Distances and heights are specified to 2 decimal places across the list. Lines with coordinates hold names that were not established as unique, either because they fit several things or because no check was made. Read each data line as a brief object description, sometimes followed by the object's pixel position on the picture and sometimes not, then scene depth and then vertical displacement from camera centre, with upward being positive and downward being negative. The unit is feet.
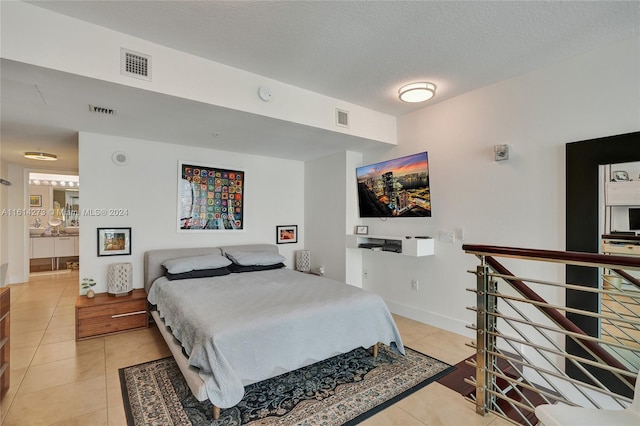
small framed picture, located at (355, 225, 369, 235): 14.66 -0.80
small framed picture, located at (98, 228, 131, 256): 12.39 -1.18
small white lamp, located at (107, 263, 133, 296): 11.79 -2.57
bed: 6.68 -2.93
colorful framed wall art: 14.19 +0.75
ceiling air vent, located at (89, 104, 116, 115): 9.30 +3.23
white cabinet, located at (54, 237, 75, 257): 23.21 -2.58
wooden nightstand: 10.78 -3.75
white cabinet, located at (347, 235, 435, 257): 11.70 -1.33
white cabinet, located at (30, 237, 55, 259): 22.48 -2.57
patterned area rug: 6.75 -4.53
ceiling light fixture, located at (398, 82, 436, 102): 10.07 +4.10
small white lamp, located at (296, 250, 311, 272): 16.80 -2.62
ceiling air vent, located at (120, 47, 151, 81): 7.55 +3.77
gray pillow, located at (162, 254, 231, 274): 11.91 -2.03
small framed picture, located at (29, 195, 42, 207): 23.88 +0.99
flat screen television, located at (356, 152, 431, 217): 12.48 +1.15
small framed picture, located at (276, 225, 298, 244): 17.08 -1.17
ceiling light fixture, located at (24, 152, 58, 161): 15.96 +3.05
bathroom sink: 23.40 -1.41
